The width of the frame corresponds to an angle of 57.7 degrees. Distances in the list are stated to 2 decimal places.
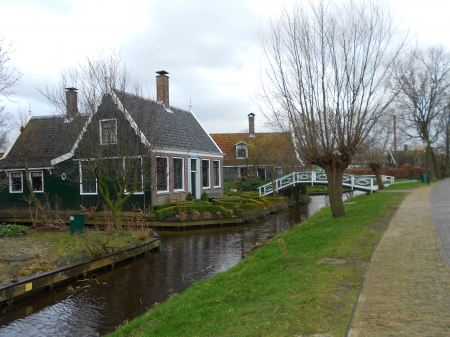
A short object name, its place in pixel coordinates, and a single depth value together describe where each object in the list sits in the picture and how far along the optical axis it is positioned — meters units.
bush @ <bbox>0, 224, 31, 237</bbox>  14.64
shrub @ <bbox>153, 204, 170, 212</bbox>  20.45
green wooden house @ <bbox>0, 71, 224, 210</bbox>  14.43
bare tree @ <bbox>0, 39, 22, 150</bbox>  16.48
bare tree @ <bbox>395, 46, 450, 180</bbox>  32.03
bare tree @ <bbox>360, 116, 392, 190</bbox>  26.49
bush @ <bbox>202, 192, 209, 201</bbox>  23.25
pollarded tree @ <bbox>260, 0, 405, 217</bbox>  12.30
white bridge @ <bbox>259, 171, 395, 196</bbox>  26.86
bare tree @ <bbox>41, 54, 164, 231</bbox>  13.90
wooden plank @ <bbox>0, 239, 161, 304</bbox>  8.98
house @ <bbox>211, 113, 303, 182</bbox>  31.70
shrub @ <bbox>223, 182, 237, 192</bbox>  33.34
